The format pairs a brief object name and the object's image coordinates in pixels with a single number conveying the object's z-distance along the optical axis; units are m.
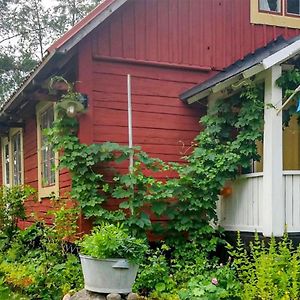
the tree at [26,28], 24.39
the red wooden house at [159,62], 6.98
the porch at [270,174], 5.94
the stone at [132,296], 5.16
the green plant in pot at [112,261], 5.07
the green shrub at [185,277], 5.02
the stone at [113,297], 5.03
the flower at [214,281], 5.11
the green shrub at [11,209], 9.14
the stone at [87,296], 5.15
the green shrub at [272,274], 4.89
